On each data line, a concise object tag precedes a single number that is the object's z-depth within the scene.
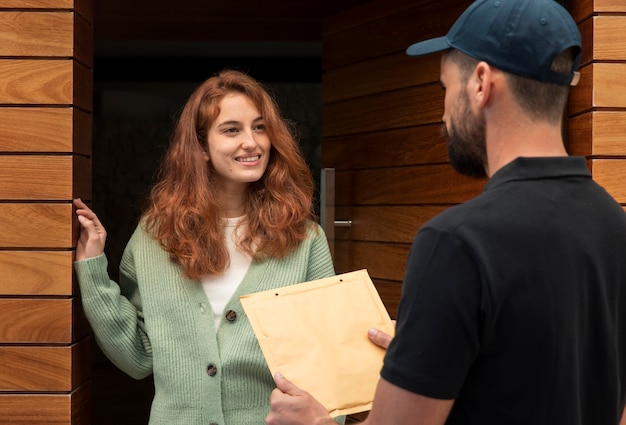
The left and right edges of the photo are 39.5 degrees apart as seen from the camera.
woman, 2.29
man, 1.15
